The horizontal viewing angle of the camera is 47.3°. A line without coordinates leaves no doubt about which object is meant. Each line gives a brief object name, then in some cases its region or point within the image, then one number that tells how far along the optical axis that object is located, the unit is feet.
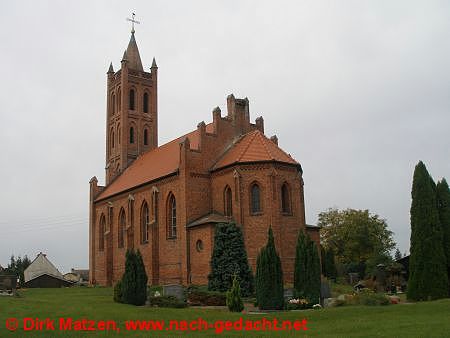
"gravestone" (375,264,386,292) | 117.18
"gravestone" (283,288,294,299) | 99.55
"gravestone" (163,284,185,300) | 92.81
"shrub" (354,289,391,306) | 79.20
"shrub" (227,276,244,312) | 79.30
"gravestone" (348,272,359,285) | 156.89
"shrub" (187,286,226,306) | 89.71
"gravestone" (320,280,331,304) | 91.16
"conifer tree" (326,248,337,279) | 165.48
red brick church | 112.98
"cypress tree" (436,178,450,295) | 90.27
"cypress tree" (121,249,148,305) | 90.27
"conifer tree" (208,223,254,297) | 104.41
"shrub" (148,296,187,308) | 85.66
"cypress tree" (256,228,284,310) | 81.00
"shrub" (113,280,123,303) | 93.56
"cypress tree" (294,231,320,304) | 86.48
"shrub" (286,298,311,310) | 82.52
